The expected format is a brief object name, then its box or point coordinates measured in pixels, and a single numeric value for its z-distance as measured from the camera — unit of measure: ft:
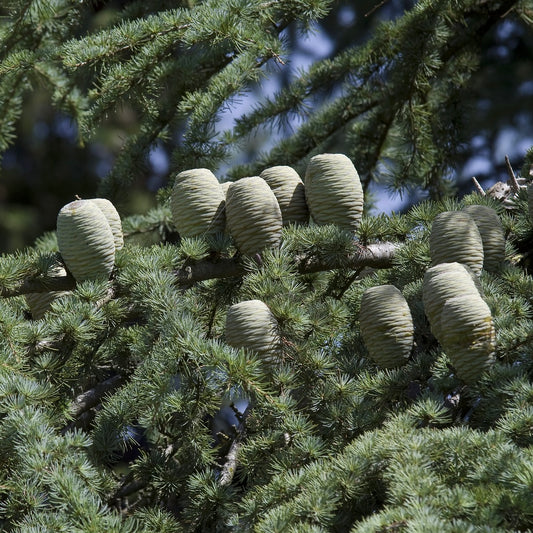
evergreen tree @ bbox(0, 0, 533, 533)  15.13
